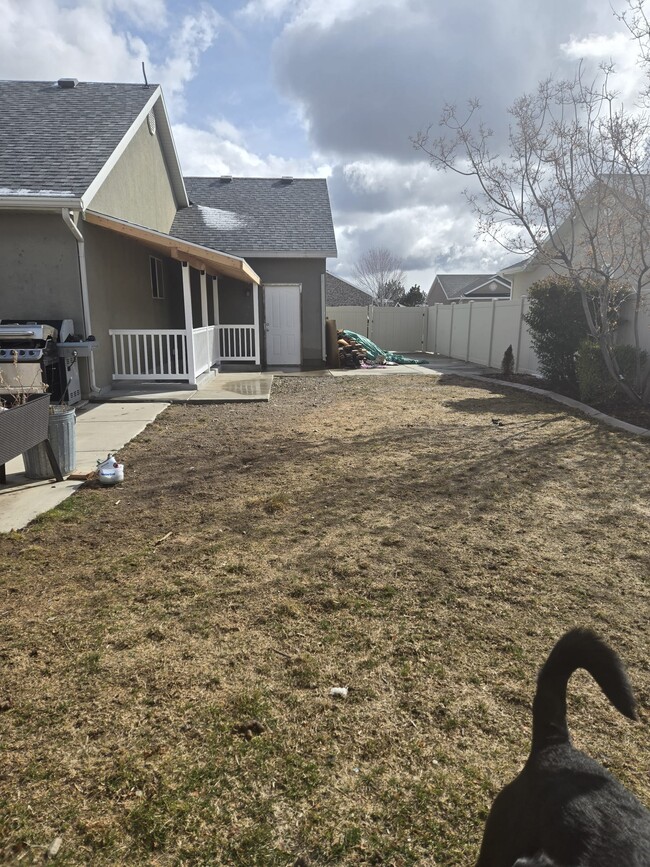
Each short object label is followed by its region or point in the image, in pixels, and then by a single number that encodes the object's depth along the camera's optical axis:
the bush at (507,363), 13.85
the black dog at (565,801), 1.10
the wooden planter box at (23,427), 4.38
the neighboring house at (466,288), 43.97
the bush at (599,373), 9.59
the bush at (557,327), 11.28
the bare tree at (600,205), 8.73
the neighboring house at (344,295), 49.92
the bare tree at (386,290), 53.06
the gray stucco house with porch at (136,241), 9.11
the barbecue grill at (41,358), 7.94
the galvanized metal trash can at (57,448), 5.39
